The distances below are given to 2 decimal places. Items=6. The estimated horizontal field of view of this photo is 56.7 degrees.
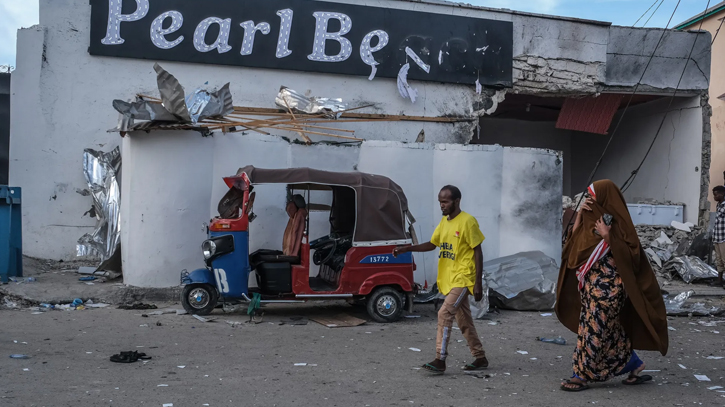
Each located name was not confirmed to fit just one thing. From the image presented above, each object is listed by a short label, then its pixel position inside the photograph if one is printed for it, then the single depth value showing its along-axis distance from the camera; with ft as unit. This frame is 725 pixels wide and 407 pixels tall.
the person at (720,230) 37.60
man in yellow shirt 18.83
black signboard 38.93
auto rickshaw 27.14
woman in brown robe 17.13
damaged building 32.24
